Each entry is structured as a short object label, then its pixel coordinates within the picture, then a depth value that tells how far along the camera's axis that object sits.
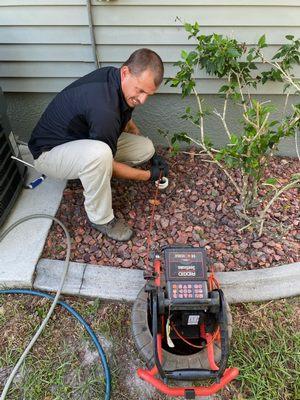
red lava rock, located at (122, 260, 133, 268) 2.27
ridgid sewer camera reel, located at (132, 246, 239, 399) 1.50
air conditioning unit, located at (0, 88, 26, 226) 2.38
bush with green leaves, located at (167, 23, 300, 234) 1.95
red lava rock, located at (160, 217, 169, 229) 2.48
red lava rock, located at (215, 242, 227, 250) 2.35
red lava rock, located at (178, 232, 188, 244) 2.40
